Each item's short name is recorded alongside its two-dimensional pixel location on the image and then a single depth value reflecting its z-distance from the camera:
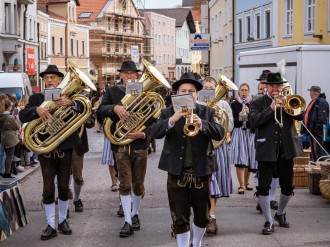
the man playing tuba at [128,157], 9.27
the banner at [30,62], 46.09
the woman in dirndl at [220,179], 9.23
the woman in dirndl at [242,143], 12.29
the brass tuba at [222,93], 9.63
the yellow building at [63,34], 64.06
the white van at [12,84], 20.84
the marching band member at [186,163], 7.38
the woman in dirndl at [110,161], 12.82
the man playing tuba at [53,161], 9.02
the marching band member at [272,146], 9.16
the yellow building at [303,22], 26.00
